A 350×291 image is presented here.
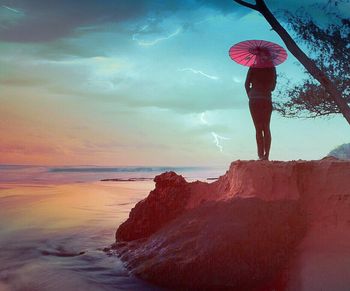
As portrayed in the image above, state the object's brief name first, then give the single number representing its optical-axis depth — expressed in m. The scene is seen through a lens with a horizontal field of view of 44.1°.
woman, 9.23
